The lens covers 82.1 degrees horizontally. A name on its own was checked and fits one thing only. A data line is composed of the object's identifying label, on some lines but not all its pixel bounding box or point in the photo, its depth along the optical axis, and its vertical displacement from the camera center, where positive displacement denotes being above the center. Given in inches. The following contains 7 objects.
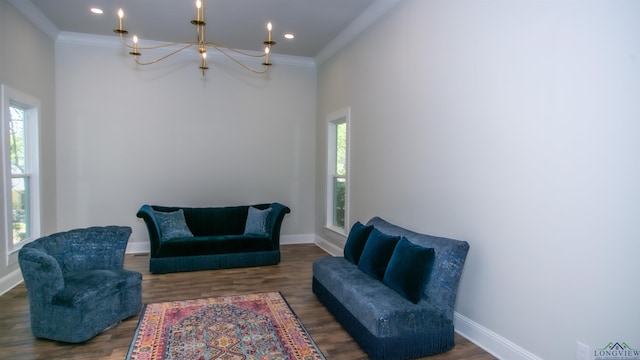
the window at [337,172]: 222.7 -1.0
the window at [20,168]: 155.3 -1.2
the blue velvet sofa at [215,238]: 185.5 -37.6
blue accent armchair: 109.5 -37.6
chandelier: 210.6 +73.5
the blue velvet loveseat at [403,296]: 101.2 -37.6
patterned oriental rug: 105.3 -52.6
